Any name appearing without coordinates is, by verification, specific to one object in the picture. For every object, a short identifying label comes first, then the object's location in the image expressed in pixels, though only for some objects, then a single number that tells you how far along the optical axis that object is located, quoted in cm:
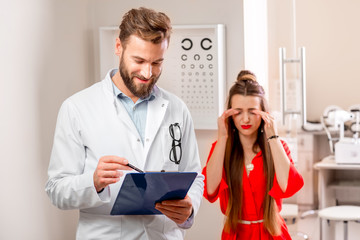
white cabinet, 533
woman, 212
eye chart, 241
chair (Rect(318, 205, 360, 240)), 375
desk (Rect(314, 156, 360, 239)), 479
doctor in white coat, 158
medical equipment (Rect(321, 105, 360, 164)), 461
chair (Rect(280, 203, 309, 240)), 372
